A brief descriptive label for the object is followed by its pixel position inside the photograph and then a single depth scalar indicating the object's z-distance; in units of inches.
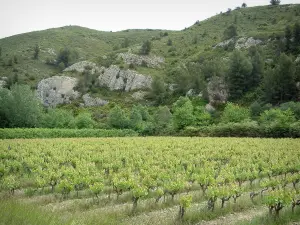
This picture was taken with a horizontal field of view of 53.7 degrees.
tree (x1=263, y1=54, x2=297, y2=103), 3152.1
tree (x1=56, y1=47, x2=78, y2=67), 5660.4
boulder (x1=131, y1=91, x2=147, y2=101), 4352.4
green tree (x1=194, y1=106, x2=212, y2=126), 2820.6
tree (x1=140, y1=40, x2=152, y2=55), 5167.3
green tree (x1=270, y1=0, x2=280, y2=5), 7180.1
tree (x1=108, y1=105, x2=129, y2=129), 2746.1
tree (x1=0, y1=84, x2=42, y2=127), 2442.4
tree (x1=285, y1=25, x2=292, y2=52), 4051.7
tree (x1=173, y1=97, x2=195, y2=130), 2667.3
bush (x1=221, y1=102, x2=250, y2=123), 2726.9
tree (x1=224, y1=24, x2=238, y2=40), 5182.1
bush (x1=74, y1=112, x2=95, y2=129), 2733.8
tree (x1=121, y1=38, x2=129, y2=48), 6218.5
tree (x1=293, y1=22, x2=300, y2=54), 3988.7
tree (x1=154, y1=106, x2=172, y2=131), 2880.9
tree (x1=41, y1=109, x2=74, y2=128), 2729.8
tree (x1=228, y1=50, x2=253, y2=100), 3678.6
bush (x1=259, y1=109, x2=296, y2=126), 2091.5
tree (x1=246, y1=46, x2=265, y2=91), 3732.8
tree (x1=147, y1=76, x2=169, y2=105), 4104.1
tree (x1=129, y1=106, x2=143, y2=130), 2773.1
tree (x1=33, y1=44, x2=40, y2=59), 5497.0
